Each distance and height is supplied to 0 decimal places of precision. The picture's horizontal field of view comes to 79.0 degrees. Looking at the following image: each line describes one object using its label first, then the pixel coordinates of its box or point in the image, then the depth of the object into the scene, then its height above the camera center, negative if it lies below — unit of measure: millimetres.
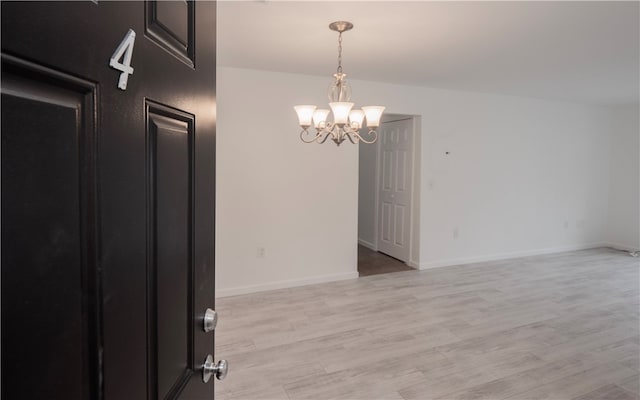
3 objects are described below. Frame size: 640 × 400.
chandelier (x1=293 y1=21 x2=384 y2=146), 2766 +542
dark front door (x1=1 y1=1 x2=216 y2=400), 419 -15
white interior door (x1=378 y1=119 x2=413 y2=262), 5453 -7
